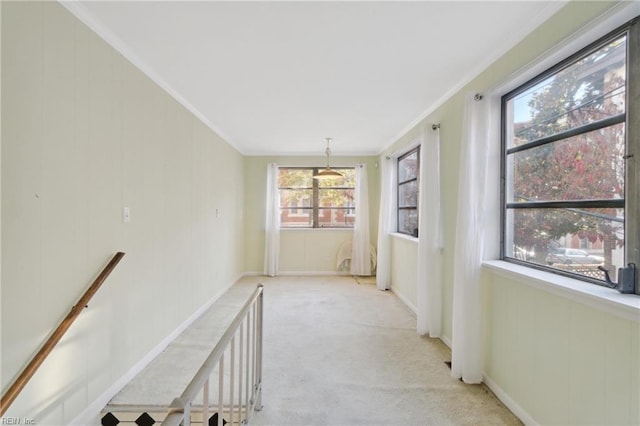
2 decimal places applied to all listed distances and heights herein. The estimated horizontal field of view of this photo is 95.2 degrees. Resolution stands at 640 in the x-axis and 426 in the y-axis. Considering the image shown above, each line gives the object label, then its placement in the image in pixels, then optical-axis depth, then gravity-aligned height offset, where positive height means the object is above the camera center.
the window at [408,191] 4.24 +0.36
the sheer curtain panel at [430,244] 3.10 -0.32
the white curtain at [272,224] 5.92 -0.23
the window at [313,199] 6.21 +0.31
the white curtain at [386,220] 4.96 -0.11
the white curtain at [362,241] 5.92 -0.56
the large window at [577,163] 1.39 +0.31
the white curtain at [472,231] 2.20 -0.13
